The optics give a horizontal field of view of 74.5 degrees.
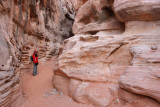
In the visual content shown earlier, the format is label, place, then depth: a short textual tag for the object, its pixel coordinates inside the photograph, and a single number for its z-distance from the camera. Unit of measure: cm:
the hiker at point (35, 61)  682
